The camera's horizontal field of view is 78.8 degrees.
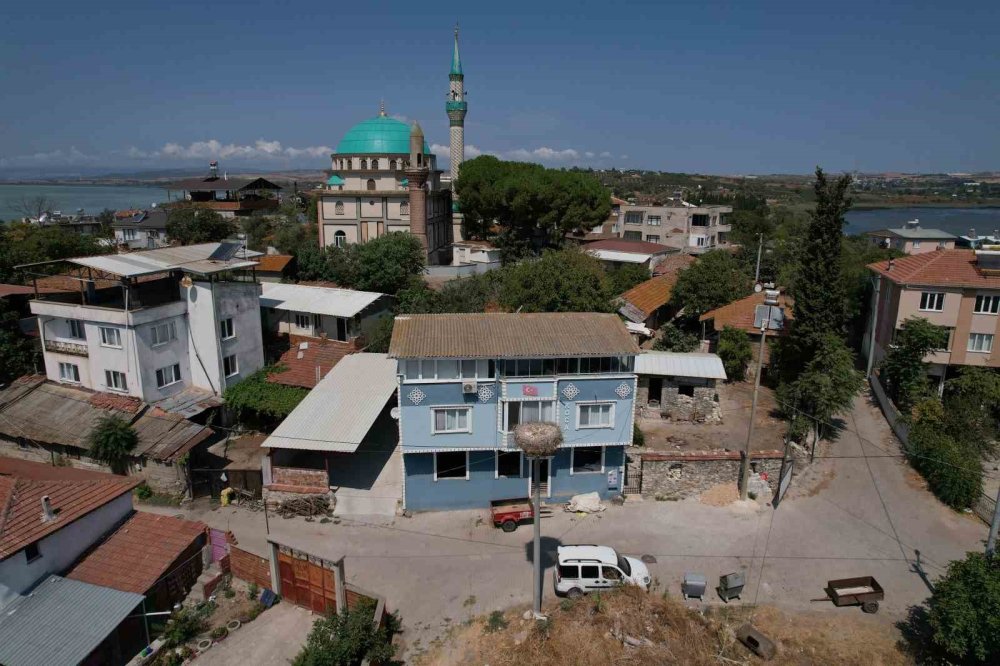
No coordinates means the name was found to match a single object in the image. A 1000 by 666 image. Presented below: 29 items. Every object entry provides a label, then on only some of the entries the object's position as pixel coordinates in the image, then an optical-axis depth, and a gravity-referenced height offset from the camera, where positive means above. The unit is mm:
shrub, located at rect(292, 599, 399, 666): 13477 -10001
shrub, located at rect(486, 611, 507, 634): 15806 -11041
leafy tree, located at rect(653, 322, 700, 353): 34656 -8367
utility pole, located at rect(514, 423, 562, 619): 14945 -6105
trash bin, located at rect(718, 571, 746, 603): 16703 -10543
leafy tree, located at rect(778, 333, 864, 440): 25203 -7814
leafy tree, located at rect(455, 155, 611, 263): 48594 -820
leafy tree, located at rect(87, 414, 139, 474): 22719 -9198
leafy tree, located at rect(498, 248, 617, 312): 32188 -5078
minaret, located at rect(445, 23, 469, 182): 55031 +7116
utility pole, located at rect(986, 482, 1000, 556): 17391 -9453
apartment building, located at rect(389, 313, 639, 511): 20125 -6995
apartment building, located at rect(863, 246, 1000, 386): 28031 -4897
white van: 16906 -10415
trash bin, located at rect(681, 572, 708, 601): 16766 -10594
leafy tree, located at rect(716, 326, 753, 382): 30906 -7860
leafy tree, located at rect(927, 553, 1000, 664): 13844 -9479
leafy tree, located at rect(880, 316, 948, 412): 27578 -7375
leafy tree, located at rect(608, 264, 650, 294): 44281 -6138
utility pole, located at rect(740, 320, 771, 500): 21625 -9697
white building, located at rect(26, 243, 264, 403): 25219 -5746
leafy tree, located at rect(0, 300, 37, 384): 28453 -7424
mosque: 49594 +467
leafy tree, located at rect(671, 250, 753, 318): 37156 -5595
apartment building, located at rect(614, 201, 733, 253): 61719 -3347
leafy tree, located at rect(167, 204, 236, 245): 53094 -3188
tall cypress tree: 27906 -3683
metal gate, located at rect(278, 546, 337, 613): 16031 -10272
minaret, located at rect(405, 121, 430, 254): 48375 +680
